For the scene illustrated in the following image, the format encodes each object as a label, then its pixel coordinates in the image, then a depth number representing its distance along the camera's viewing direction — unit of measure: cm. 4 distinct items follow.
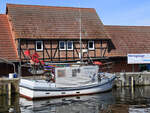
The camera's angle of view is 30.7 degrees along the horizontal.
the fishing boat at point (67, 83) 2258
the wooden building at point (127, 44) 3297
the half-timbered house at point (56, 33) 2947
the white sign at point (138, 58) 3120
